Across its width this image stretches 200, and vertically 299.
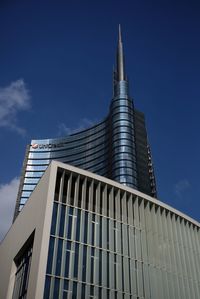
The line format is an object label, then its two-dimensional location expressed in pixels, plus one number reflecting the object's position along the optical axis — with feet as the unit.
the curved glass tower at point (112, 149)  309.42
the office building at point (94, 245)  90.38
